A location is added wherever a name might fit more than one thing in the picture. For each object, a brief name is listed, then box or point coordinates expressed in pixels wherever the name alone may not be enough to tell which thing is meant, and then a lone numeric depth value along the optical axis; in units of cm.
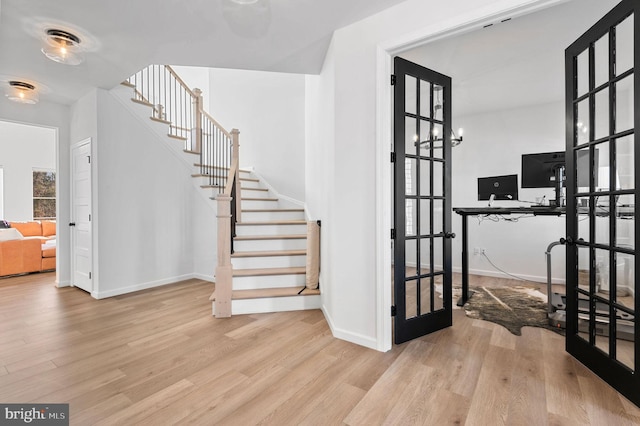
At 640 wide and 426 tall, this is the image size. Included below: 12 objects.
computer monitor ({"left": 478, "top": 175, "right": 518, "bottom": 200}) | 345
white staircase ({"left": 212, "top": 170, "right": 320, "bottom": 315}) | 308
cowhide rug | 277
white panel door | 383
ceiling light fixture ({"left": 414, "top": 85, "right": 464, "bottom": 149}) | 255
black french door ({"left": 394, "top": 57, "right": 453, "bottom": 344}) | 234
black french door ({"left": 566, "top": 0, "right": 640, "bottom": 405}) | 169
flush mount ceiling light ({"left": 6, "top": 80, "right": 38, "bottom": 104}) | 338
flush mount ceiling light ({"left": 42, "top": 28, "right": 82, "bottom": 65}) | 246
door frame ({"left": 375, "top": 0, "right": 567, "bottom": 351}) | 224
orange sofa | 479
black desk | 264
